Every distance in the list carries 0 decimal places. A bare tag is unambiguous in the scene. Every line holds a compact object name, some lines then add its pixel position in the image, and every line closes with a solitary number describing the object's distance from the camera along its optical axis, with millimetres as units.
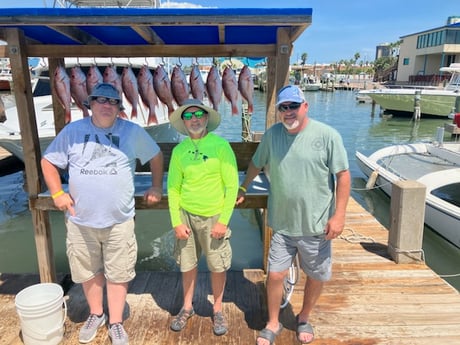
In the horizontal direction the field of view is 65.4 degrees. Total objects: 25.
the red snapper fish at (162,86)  3165
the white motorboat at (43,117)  7629
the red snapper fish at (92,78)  3068
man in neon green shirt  2508
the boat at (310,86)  61969
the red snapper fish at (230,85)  3217
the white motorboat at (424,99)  23797
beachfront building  38812
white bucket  2590
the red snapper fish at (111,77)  3064
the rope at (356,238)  5066
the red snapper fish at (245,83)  3209
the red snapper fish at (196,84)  3139
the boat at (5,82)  28328
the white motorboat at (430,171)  6469
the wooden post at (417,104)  24266
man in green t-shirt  2385
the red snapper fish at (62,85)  3049
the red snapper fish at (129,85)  3123
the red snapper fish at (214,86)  3203
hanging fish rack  2516
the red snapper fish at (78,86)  3057
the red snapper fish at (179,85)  3100
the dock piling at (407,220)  4168
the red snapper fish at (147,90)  3160
